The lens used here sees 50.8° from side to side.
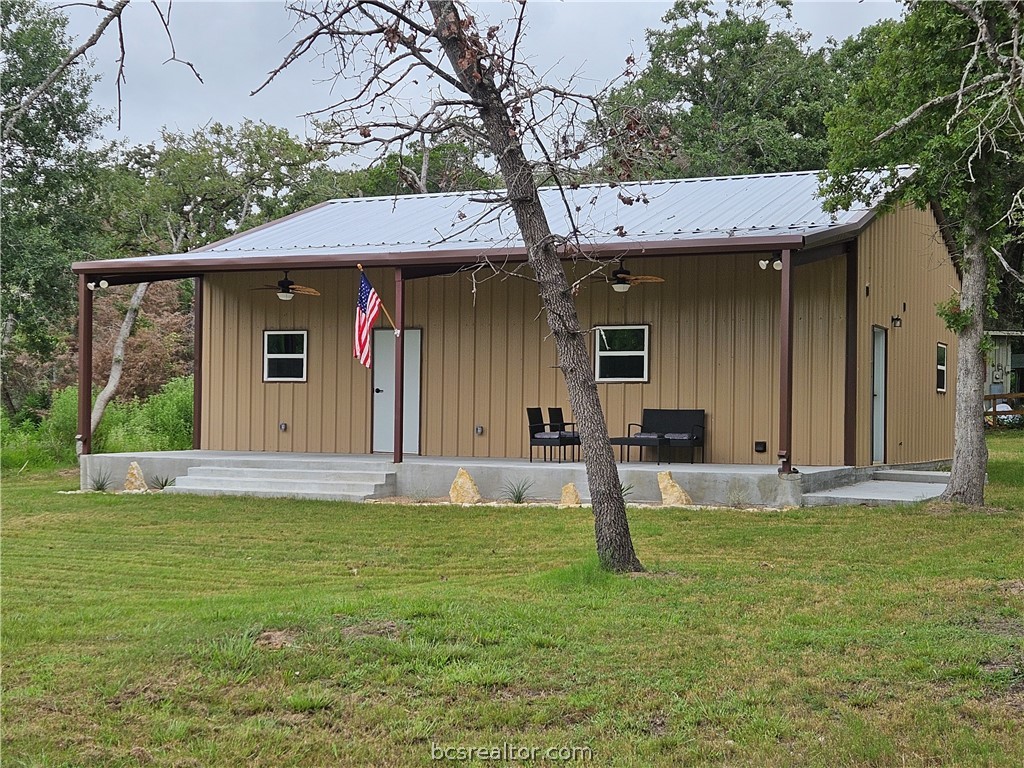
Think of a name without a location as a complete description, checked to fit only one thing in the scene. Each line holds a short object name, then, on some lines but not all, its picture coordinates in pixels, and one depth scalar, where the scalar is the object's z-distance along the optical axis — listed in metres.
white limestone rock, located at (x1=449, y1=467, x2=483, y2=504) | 12.14
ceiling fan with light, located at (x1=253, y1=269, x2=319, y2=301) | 14.81
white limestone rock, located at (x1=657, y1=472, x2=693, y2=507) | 11.54
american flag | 12.86
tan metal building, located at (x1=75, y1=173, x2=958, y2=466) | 12.98
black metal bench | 12.98
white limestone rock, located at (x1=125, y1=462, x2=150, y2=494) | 13.75
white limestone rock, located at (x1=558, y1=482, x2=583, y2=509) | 11.68
